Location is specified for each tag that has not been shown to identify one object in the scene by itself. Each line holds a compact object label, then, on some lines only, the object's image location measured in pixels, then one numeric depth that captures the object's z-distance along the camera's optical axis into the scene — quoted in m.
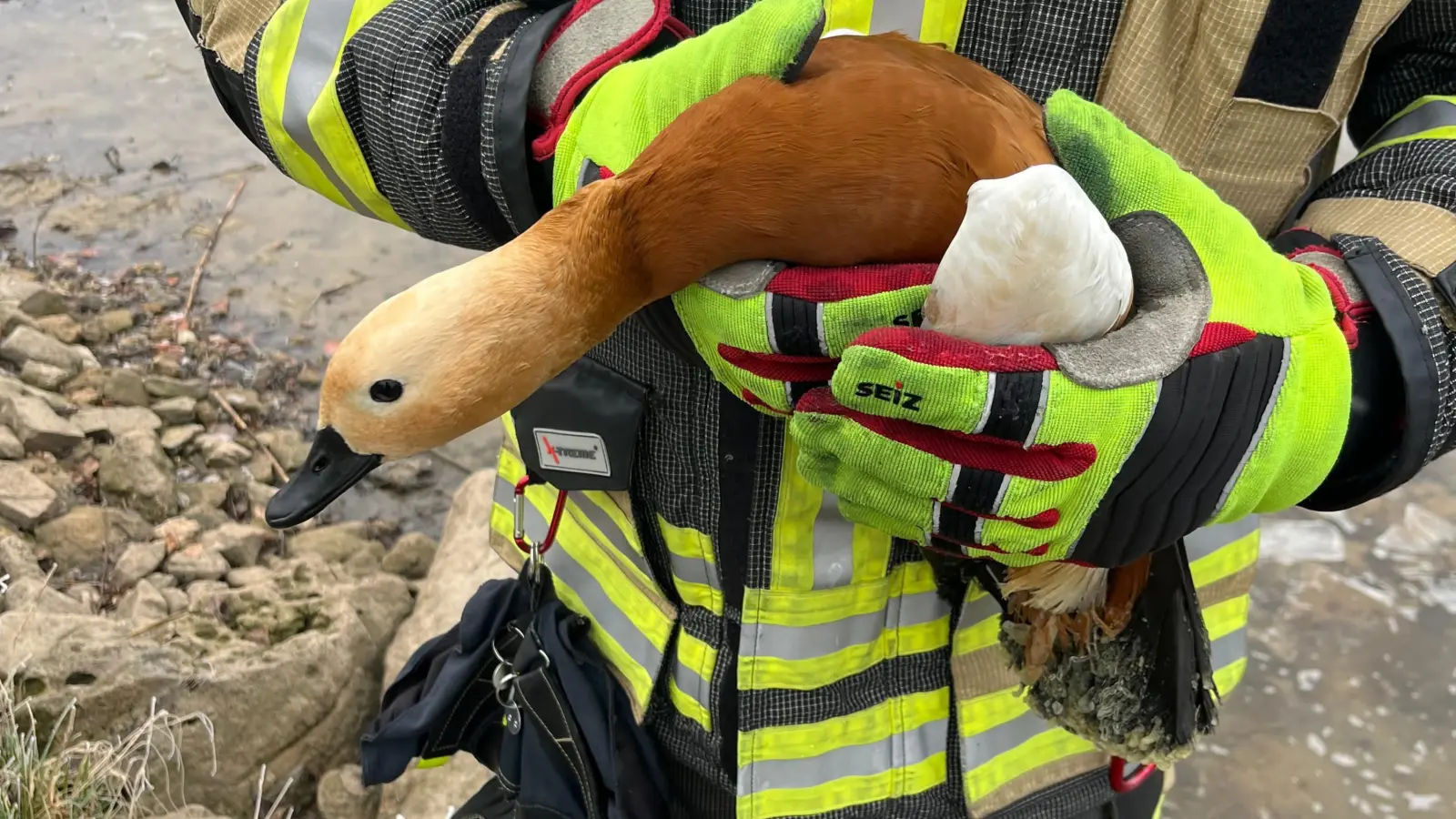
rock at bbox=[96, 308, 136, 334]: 3.73
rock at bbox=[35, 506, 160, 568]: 2.61
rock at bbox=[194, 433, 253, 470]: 3.17
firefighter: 0.86
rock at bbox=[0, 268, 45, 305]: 3.69
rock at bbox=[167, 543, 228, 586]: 2.61
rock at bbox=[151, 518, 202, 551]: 2.73
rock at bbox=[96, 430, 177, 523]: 2.89
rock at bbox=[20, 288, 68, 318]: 3.66
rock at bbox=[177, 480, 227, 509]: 3.00
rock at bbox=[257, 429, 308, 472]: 3.27
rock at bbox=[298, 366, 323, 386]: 3.64
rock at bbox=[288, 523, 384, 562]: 2.90
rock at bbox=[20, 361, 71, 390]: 3.23
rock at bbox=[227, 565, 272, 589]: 2.63
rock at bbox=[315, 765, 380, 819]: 2.10
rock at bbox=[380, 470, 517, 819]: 2.10
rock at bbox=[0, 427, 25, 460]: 2.82
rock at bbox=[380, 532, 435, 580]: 2.88
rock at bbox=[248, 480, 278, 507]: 3.09
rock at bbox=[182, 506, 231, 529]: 2.89
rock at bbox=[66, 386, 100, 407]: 3.25
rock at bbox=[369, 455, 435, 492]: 3.30
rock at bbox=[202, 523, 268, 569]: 2.74
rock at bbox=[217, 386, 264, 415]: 3.44
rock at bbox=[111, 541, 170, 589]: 2.55
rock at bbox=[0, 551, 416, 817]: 1.91
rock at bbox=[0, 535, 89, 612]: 2.15
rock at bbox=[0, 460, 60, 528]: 2.57
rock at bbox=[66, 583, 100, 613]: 2.43
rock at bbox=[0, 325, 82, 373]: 3.31
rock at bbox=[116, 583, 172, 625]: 2.33
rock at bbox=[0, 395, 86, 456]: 2.91
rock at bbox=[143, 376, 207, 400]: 3.38
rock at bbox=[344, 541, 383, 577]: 2.82
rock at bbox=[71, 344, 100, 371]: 3.43
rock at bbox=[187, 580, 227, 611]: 2.38
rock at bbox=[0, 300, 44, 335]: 3.46
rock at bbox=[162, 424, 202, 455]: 3.20
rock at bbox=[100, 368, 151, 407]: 3.29
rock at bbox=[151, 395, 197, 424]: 3.29
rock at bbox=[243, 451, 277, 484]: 3.19
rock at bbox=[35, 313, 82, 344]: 3.58
